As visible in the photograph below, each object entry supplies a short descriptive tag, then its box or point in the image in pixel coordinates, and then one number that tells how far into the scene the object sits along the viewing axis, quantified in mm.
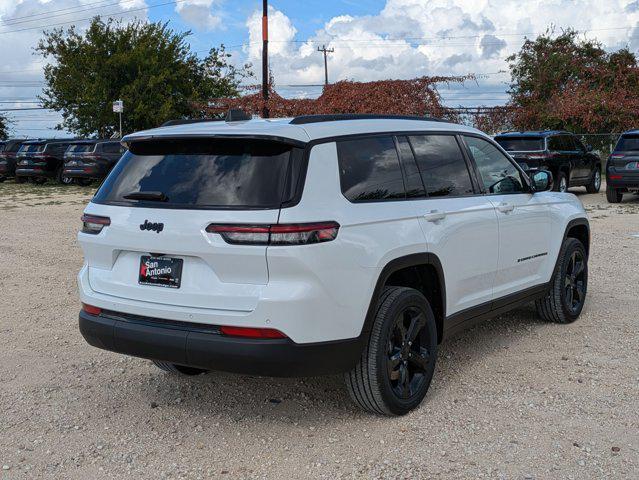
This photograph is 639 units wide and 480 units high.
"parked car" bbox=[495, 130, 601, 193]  16812
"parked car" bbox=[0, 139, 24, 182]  29859
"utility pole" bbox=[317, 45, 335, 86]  59594
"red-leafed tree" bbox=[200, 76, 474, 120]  26344
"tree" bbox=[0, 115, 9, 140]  53931
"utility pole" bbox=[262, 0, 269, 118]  24438
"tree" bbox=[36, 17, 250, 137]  36000
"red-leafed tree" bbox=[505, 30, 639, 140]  28281
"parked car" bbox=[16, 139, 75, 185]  27359
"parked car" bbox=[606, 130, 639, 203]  16234
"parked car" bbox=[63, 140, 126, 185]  24812
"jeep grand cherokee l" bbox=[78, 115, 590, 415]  3768
